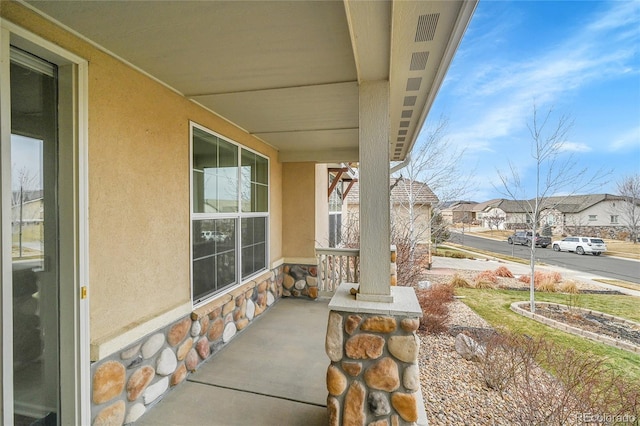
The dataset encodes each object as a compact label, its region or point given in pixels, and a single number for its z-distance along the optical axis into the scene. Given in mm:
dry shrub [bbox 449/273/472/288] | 9257
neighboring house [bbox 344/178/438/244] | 9273
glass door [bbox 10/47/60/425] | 1698
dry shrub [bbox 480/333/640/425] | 2717
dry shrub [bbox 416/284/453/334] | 5180
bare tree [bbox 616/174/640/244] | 14766
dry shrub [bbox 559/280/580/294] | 8797
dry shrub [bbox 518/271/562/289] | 9227
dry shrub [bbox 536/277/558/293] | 8912
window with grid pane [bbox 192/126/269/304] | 3266
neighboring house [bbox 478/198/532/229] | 30234
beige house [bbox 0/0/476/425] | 1659
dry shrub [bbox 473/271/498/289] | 9344
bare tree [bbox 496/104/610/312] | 7699
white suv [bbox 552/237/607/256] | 17156
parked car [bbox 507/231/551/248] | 18381
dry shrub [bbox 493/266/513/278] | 10867
